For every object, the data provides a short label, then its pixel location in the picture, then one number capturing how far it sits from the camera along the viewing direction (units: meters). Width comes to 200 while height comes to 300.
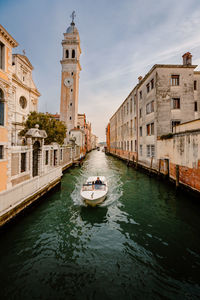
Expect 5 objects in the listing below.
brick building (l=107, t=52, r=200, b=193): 18.06
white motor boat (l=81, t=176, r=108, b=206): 9.67
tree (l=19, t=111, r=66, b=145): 21.03
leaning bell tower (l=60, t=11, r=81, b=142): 46.38
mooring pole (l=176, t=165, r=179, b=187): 13.19
